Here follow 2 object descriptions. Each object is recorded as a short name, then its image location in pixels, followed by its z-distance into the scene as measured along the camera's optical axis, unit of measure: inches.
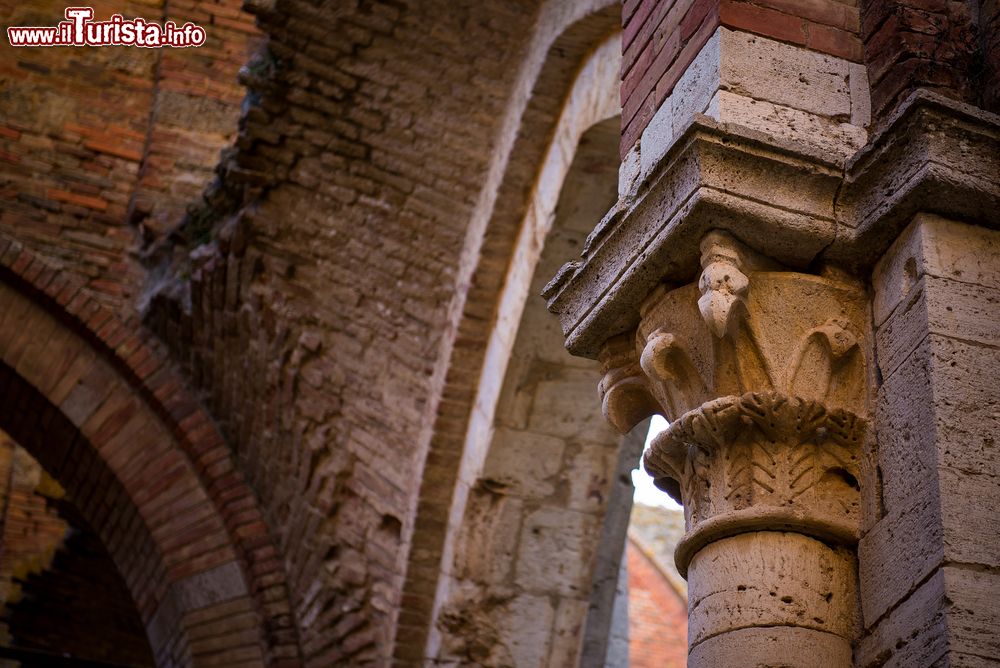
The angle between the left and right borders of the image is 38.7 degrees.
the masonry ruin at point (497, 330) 103.8
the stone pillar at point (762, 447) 101.1
